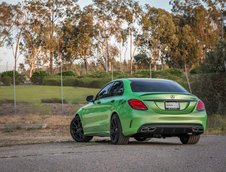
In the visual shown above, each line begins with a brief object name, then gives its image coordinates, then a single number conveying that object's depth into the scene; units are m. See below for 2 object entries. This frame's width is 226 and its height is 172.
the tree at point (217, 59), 27.65
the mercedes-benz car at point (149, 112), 11.94
